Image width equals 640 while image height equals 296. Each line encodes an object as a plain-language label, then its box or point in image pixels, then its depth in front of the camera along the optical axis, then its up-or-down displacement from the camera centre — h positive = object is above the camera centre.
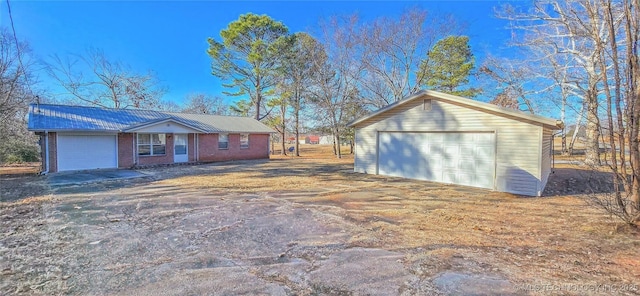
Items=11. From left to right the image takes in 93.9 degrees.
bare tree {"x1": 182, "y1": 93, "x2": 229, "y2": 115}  35.09 +4.92
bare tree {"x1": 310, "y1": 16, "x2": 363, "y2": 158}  20.41 +5.21
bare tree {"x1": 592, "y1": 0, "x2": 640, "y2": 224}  4.66 +0.49
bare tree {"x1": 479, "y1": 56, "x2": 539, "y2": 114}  15.86 +3.43
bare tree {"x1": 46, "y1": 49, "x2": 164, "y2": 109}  23.73 +4.95
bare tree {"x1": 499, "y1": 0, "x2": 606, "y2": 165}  13.15 +5.14
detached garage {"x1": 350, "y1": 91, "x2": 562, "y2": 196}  8.58 +0.03
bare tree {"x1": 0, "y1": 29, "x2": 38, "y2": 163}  13.06 +1.94
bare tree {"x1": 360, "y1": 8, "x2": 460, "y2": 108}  19.61 +6.36
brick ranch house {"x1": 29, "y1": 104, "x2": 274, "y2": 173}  13.09 +0.43
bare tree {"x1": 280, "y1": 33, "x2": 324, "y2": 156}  22.75 +6.19
